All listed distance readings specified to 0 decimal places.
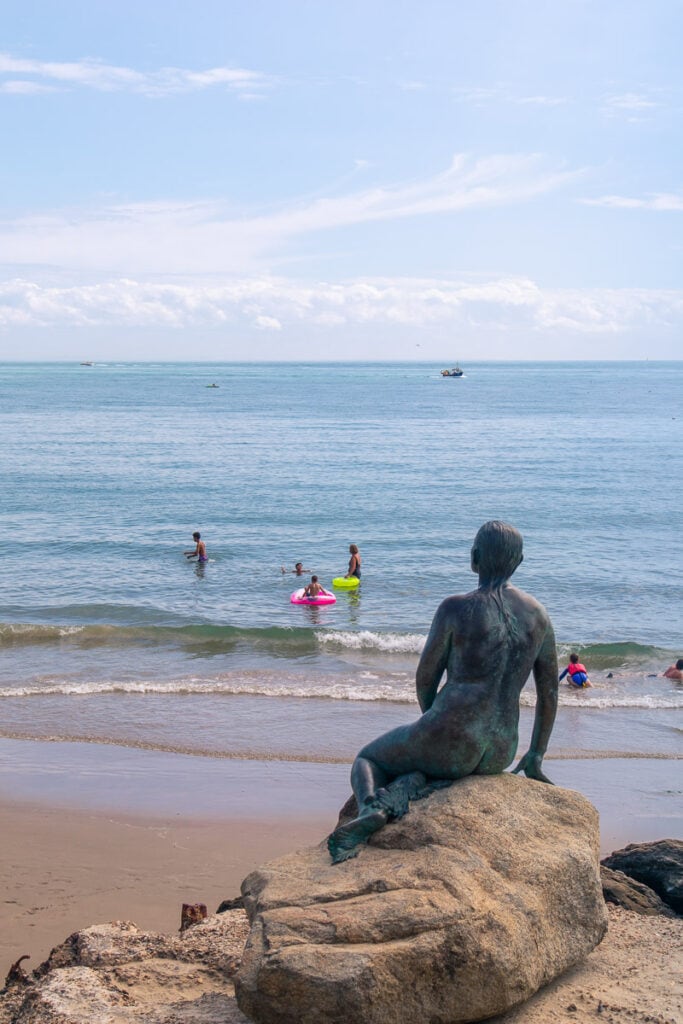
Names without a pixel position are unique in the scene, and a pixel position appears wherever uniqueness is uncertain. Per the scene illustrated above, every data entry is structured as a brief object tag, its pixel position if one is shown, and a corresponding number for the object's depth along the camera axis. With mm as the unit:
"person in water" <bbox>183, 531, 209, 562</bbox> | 29438
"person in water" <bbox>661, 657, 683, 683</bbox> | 19688
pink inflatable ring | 25422
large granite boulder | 4988
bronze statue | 6090
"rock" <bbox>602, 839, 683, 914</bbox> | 7988
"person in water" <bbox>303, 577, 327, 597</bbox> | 25547
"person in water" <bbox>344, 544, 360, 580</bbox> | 27688
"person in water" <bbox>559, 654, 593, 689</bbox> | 18953
